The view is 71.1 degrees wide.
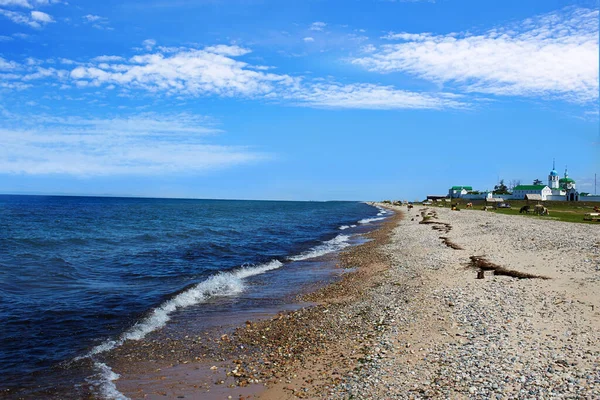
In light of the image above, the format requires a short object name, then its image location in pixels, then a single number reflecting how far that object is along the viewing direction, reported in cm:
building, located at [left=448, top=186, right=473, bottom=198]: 17600
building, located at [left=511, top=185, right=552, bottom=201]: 12215
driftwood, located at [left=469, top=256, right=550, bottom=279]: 1809
